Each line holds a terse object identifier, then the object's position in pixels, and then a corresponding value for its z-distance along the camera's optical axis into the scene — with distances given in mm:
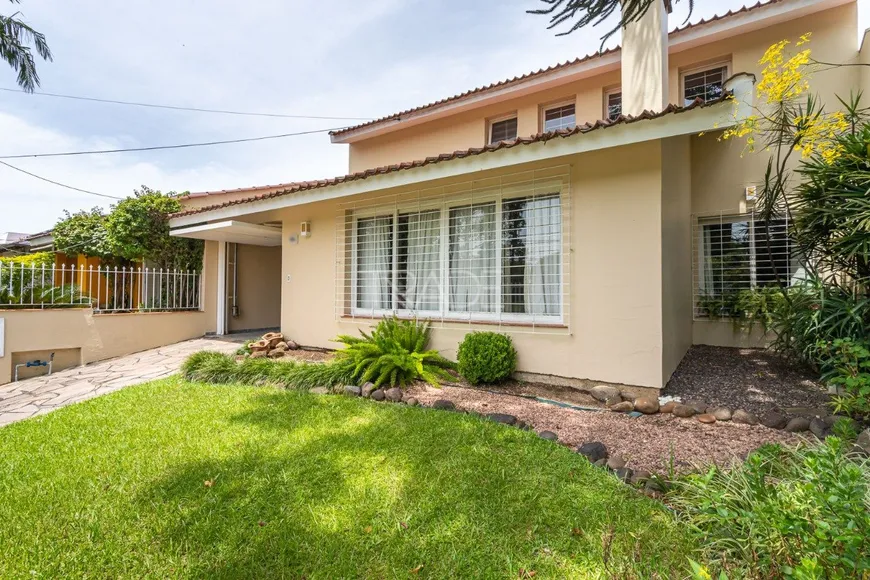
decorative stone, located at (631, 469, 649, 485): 3596
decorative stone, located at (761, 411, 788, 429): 4785
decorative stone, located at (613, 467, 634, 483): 3669
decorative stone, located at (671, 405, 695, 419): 5301
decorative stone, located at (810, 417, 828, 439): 4457
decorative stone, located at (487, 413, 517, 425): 5099
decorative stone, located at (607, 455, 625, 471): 3912
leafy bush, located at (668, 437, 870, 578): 1930
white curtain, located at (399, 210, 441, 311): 8273
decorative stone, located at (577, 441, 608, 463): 4141
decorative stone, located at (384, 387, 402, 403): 6273
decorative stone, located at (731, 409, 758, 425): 4949
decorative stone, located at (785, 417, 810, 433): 4648
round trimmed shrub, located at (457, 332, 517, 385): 6688
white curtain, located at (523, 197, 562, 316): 6875
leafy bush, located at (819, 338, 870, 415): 4402
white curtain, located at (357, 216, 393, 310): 9016
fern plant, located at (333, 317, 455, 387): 6852
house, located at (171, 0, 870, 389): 6043
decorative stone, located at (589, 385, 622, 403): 6027
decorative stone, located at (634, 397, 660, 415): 5500
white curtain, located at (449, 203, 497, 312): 7594
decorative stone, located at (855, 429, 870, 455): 3694
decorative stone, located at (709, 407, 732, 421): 5102
